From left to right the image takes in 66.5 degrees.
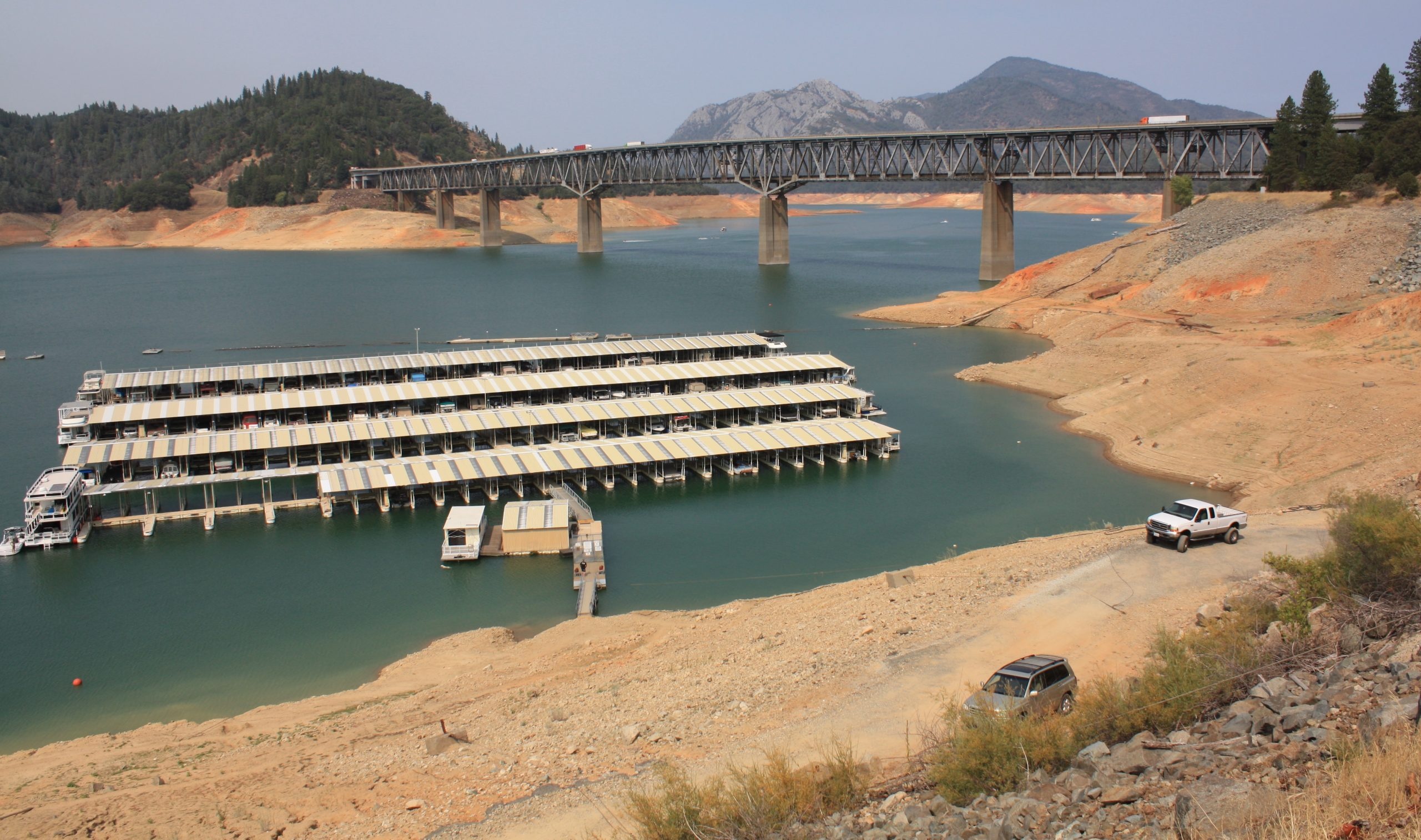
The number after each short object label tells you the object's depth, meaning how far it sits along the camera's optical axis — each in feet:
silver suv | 67.15
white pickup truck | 105.81
